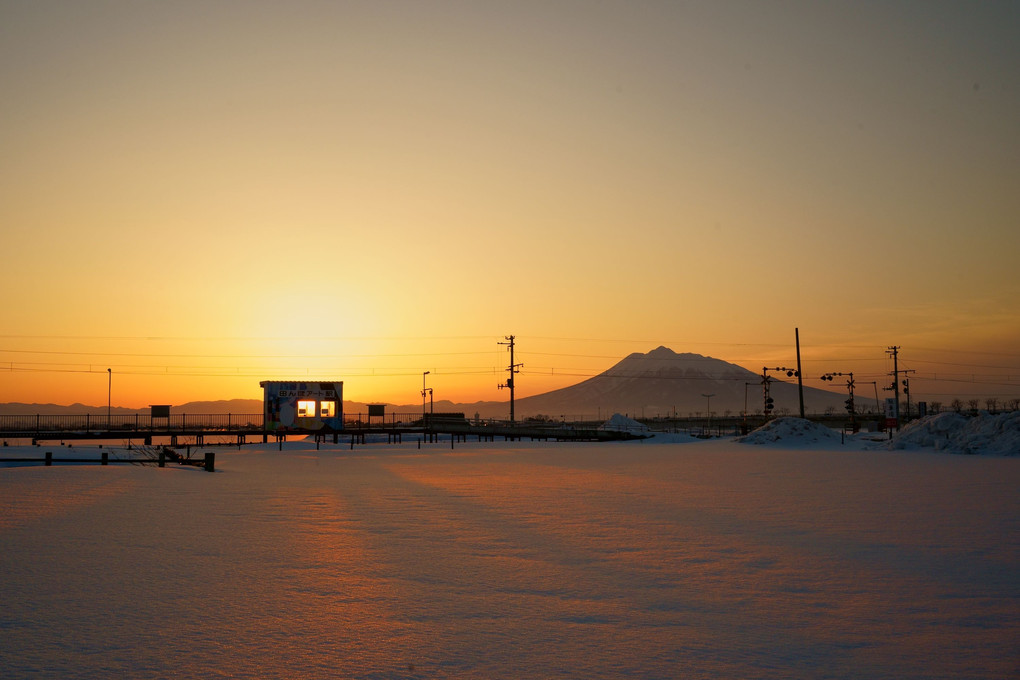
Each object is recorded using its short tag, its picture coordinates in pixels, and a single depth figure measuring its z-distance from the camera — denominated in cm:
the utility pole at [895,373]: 10712
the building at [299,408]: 7150
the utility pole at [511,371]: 9404
